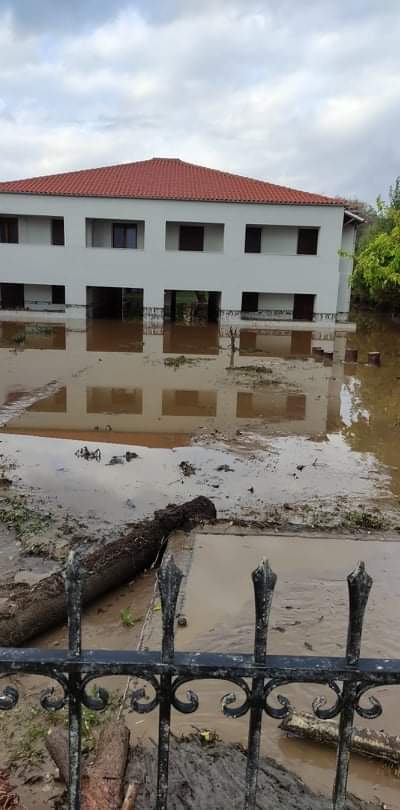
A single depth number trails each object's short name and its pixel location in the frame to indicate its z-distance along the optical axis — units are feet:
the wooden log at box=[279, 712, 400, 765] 10.46
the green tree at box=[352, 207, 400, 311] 50.08
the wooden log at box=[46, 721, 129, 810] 9.01
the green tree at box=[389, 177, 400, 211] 107.55
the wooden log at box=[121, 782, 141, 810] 8.96
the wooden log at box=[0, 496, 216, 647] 14.39
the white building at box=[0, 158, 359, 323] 93.71
